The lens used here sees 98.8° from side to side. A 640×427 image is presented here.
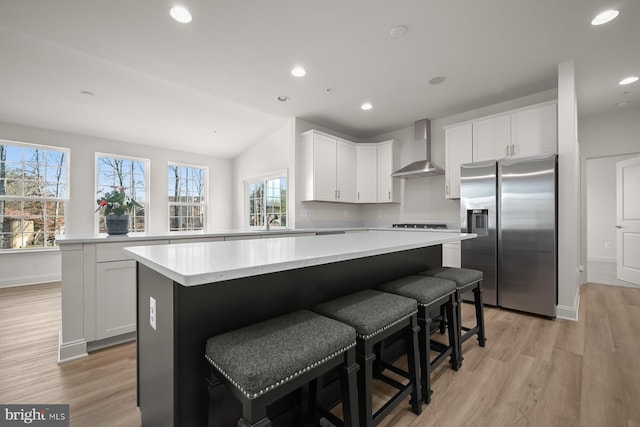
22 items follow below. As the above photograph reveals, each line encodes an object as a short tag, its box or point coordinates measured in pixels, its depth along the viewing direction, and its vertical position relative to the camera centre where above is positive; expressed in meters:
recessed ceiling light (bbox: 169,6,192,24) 2.17 +1.63
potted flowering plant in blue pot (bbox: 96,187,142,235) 2.44 +0.05
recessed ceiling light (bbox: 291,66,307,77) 3.04 +1.62
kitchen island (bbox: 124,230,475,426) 0.98 -0.37
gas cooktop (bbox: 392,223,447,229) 4.29 -0.19
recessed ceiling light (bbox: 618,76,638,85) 3.05 +1.50
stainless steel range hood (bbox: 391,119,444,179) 4.12 +0.78
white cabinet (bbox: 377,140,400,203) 4.78 +0.74
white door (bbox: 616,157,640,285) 4.29 -0.11
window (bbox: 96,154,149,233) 4.96 +0.69
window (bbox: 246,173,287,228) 5.18 +0.29
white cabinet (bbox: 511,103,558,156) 3.11 +0.98
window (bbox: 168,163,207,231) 5.80 +0.41
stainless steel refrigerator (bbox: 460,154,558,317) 2.90 -0.17
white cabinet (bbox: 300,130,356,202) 4.35 +0.79
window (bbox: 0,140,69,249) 4.32 +0.36
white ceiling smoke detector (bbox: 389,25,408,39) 2.36 +1.60
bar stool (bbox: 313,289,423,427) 1.18 -0.52
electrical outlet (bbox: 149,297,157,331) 1.16 -0.42
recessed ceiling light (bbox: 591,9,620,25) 2.13 +1.57
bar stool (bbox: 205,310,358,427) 0.81 -0.46
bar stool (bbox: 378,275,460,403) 1.59 -0.56
